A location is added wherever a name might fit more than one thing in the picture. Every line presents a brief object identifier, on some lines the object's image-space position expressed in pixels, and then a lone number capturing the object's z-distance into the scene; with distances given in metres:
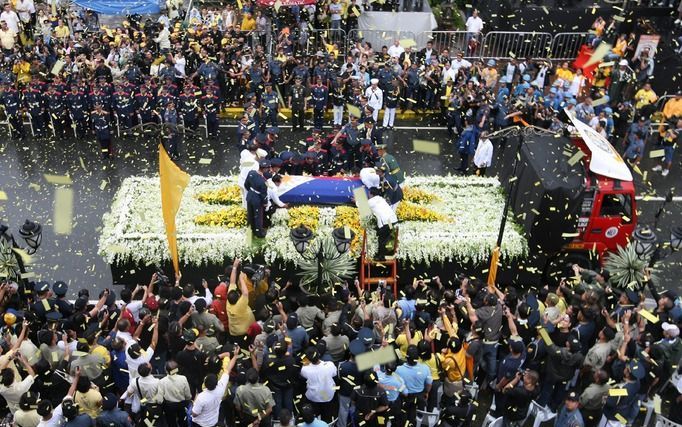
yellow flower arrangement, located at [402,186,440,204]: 12.84
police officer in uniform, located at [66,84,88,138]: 16.28
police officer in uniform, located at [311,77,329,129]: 16.92
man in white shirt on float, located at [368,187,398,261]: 11.25
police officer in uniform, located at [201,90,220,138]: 16.45
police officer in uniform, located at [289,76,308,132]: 16.80
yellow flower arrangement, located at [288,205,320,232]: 11.77
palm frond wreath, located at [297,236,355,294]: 10.98
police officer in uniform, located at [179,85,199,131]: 16.50
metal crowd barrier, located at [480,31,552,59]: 21.00
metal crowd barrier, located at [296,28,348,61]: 19.95
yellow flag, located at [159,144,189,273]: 10.21
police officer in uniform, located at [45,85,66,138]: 16.23
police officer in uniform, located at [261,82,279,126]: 16.48
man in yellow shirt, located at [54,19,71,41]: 19.72
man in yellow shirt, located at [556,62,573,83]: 18.70
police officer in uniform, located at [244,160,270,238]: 11.28
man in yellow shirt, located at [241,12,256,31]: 20.55
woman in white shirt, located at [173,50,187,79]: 17.57
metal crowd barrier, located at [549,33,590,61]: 21.02
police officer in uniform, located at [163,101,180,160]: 15.91
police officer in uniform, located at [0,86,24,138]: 15.98
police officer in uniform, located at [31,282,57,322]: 9.66
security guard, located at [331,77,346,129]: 17.11
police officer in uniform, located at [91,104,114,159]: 15.38
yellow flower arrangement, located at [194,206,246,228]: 11.86
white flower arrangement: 11.31
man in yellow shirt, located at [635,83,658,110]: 17.23
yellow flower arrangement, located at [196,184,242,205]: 12.55
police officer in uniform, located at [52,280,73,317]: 9.69
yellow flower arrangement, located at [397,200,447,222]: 12.22
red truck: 11.58
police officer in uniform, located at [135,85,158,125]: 16.47
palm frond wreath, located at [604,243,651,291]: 11.15
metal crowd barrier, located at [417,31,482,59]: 21.16
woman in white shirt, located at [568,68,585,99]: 18.06
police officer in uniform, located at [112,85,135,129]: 16.30
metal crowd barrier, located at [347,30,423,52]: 20.95
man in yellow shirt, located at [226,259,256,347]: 9.71
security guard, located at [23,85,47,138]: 16.19
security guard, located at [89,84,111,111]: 16.14
